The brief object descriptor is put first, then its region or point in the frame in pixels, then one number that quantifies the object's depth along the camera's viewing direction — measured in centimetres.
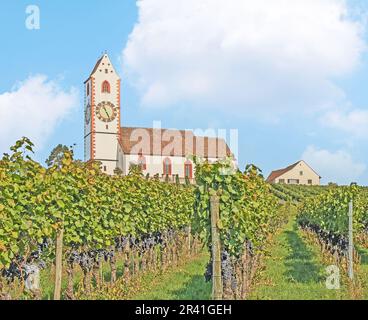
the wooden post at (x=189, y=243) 2279
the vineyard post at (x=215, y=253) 956
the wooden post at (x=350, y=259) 1514
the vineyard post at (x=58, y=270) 1074
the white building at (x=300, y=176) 9831
